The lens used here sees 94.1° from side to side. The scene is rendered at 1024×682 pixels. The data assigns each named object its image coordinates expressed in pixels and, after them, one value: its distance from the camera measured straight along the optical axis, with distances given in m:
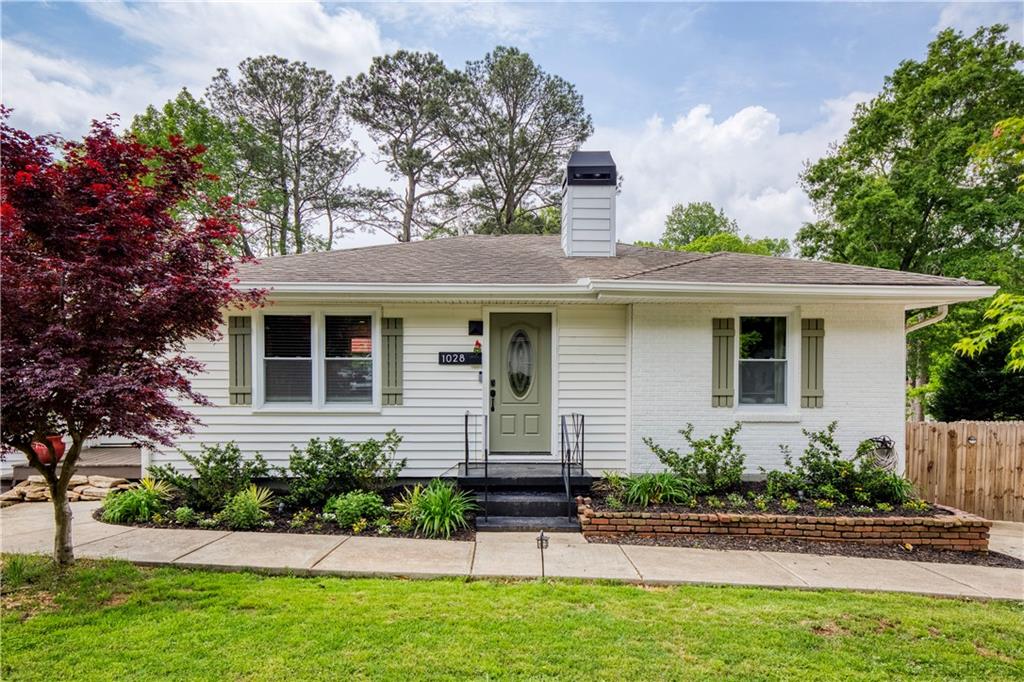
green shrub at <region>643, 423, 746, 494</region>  5.88
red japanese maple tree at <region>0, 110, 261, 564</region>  3.41
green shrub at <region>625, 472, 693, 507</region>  5.57
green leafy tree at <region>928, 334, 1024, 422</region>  9.82
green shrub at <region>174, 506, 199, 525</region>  5.29
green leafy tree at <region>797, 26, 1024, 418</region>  13.03
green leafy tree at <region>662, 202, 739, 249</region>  33.34
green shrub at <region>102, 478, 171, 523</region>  5.37
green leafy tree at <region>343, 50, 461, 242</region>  18.78
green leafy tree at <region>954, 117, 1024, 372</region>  5.70
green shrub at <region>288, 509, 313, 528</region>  5.25
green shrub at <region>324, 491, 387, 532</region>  5.26
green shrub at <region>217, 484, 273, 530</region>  5.20
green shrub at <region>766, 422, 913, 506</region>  5.70
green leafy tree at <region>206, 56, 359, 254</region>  17.83
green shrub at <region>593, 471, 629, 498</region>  5.81
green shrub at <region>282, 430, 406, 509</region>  5.81
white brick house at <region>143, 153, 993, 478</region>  6.40
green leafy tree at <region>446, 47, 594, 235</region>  18.98
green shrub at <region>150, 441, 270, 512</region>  5.71
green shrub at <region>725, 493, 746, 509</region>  5.52
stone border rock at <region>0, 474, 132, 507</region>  6.40
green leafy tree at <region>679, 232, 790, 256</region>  25.78
